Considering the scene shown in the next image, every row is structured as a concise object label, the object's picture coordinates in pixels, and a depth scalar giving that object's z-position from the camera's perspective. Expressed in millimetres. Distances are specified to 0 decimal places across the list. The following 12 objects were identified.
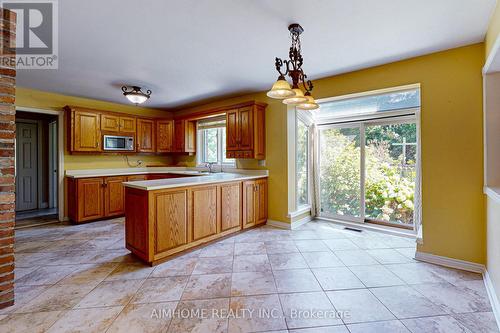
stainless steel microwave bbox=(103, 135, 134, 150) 4508
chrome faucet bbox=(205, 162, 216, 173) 5012
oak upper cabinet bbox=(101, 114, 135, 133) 4496
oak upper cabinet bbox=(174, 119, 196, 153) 5195
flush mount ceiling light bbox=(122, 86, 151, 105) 3634
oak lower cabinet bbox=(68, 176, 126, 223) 4000
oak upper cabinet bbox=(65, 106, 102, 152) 4109
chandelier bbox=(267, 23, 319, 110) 1838
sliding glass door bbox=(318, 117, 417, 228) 3523
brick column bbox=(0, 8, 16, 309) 1741
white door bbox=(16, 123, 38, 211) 5039
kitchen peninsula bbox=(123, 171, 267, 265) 2486
